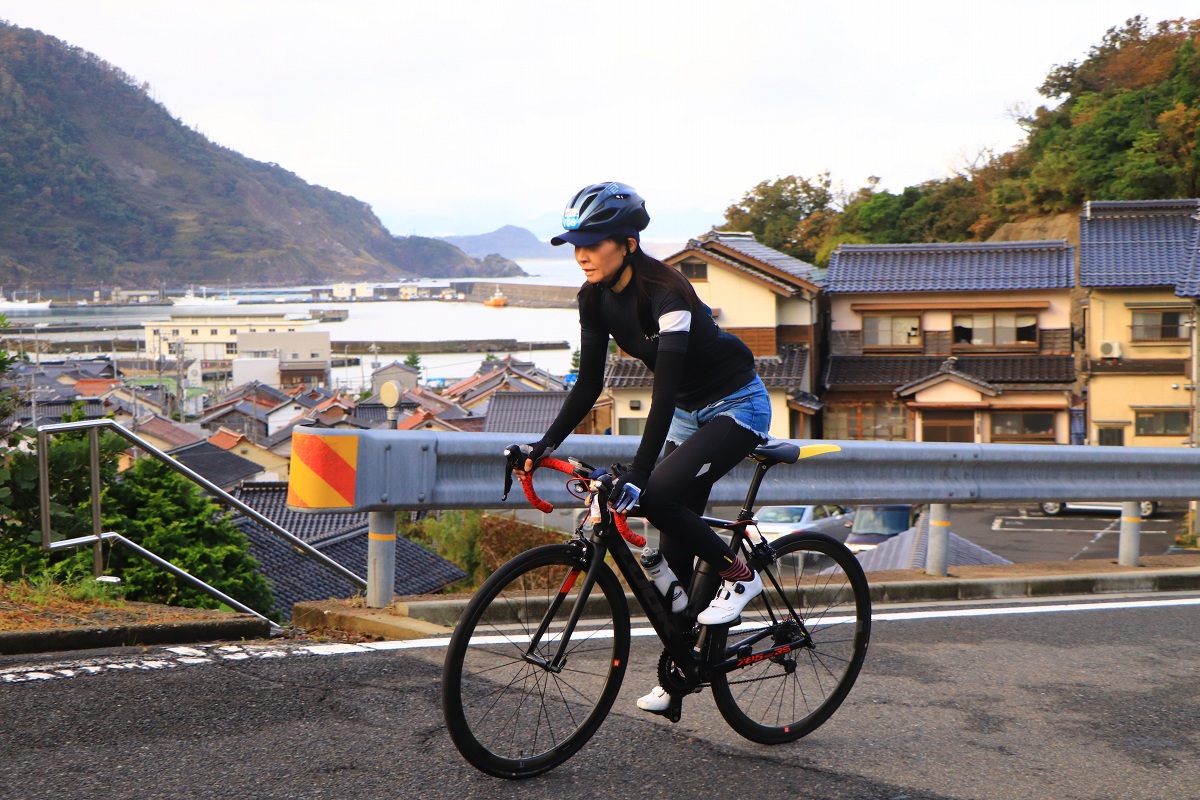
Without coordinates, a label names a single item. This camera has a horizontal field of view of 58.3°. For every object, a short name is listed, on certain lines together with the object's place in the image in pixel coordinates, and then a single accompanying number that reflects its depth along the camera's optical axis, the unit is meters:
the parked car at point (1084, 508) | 28.94
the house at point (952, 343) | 32.97
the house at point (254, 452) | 47.49
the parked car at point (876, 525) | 21.47
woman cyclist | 2.87
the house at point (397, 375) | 73.96
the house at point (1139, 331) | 31.44
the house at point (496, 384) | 64.49
